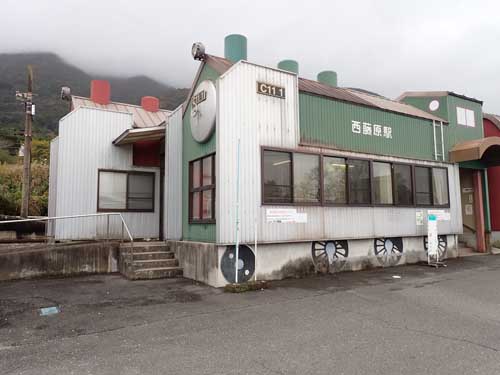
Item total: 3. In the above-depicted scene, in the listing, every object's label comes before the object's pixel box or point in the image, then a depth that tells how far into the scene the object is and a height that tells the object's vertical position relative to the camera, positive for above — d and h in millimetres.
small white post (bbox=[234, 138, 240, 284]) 8247 +50
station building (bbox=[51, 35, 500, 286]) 8695 +1246
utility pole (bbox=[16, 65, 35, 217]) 14547 +3541
